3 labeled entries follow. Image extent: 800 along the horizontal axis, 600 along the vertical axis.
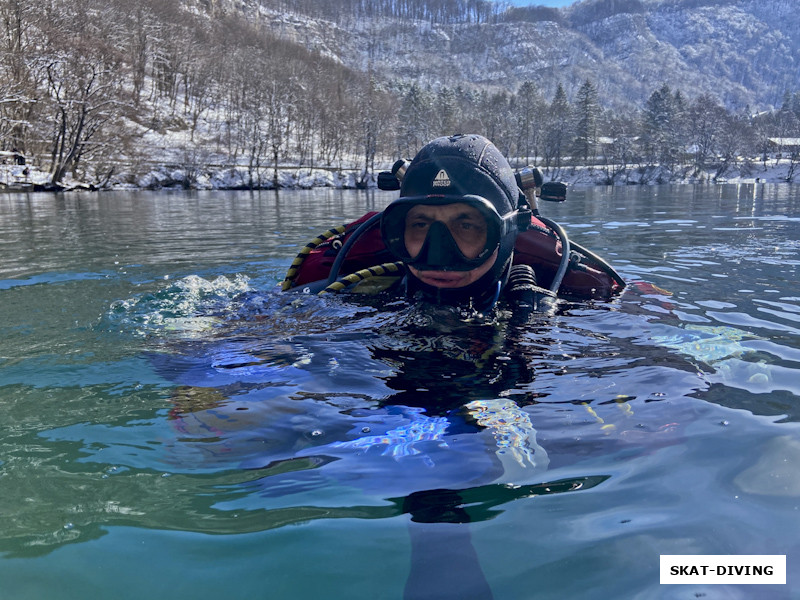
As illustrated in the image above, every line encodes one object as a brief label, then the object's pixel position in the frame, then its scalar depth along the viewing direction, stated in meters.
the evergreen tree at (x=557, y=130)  65.06
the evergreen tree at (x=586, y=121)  61.34
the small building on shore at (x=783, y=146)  68.75
